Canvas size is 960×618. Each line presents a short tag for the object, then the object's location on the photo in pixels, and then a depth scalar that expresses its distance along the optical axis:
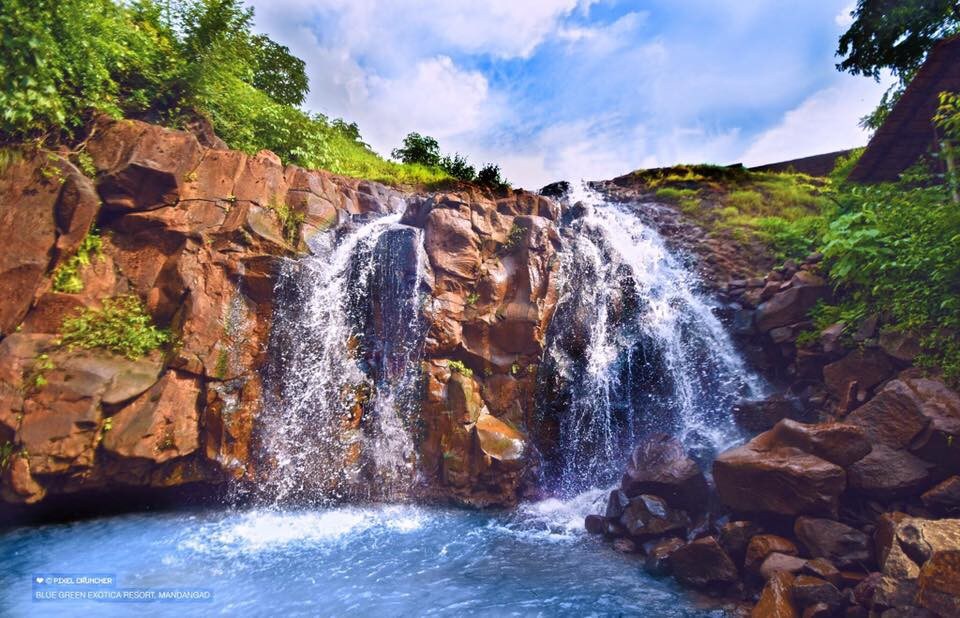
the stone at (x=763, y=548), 5.80
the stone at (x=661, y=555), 6.60
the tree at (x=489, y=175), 20.52
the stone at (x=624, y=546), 7.31
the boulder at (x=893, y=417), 6.07
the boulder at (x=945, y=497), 5.40
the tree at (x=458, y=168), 22.52
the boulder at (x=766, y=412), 8.65
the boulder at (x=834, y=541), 5.42
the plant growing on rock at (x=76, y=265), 8.86
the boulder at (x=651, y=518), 7.27
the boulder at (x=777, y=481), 5.89
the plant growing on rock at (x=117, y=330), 8.55
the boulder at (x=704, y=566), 6.00
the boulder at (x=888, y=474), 5.75
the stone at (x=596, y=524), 8.01
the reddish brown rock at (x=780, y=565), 5.36
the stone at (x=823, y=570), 5.13
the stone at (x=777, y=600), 4.81
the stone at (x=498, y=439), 9.36
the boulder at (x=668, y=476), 7.52
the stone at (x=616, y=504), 7.83
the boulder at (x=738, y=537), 6.21
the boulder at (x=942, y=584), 3.77
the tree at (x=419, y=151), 22.73
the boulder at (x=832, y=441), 6.09
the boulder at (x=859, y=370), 7.69
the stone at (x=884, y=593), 4.25
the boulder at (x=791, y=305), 9.72
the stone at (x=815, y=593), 4.78
